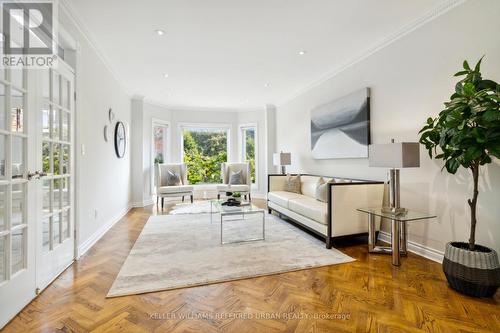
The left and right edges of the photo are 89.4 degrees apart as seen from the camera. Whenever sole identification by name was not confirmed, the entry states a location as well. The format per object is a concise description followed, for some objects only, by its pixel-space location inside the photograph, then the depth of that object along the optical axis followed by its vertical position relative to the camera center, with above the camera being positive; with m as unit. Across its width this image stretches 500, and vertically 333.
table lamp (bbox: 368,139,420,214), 2.49 +0.08
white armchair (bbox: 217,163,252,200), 6.14 -0.29
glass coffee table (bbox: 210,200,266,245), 3.36 -0.60
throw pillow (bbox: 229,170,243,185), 6.38 -0.27
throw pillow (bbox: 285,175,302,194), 4.88 -0.33
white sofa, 3.05 -0.54
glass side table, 2.53 -0.70
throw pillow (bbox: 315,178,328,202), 3.64 -0.37
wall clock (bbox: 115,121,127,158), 4.50 +0.53
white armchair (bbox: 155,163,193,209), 5.73 -0.32
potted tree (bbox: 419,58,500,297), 1.84 +0.17
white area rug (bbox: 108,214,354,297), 2.26 -0.98
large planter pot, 1.91 -0.81
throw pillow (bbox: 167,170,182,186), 6.07 -0.27
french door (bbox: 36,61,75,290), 2.12 -0.05
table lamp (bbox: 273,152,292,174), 5.46 +0.18
